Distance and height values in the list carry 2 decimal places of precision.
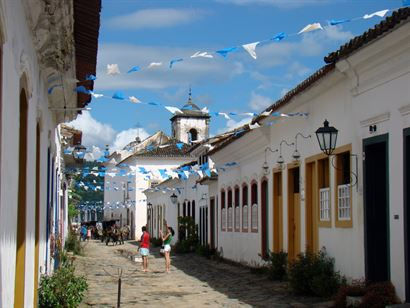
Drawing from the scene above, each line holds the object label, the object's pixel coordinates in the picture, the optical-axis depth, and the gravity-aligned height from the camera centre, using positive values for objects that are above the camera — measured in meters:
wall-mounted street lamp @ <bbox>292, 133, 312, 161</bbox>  16.25 +1.43
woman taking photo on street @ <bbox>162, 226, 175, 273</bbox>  22.22 -0.72
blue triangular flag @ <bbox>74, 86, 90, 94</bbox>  10.63 +1.83
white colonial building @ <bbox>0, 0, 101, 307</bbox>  5.83 +1.18
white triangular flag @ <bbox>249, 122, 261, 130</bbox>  16.42 +2.03
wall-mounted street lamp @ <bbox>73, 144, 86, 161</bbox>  21.47 +1.96
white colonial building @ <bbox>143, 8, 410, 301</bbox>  10.77 +1.05
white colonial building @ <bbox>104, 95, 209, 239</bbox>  56.34 +4.64
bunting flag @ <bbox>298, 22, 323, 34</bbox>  8.66 +2.18
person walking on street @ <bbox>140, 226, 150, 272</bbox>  22.42 -0.78
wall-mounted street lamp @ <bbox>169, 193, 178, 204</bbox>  39.19 +1.16
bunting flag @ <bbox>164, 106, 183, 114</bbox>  10.66 +1.54
